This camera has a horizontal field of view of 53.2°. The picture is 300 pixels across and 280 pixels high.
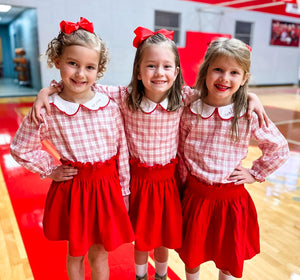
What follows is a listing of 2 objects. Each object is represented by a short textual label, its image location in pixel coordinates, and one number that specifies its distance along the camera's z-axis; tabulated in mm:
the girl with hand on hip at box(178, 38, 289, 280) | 1258
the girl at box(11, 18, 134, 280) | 1219
